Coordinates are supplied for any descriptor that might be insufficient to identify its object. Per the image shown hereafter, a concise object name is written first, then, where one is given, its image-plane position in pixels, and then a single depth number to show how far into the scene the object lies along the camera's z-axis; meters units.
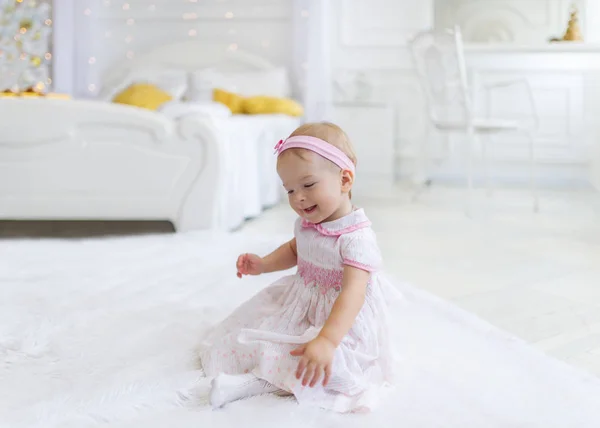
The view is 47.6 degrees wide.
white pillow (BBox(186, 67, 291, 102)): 4.61
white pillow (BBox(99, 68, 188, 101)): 4.61
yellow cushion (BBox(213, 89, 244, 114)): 4.29
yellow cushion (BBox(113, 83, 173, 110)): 4.27
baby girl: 1.12
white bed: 2.80
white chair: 3.65
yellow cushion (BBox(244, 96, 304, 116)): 4.11
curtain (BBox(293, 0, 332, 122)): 4.46
